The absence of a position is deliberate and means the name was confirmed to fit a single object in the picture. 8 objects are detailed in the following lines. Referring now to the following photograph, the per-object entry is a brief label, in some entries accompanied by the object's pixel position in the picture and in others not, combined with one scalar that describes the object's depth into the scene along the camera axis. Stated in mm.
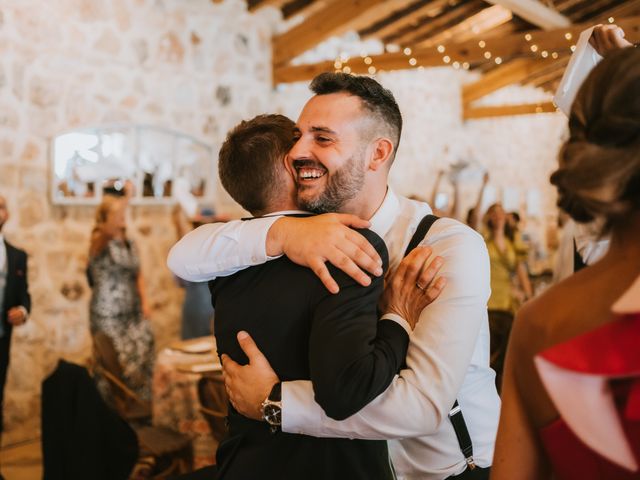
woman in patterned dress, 4305
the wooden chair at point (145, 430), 2967
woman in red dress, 678
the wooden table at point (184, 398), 2922
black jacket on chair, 2318
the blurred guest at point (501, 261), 4895
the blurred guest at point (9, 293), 3801
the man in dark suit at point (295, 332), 1079
